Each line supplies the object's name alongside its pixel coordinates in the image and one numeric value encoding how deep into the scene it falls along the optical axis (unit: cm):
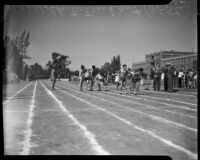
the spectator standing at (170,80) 1272
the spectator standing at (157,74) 1298
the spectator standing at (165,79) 1281
